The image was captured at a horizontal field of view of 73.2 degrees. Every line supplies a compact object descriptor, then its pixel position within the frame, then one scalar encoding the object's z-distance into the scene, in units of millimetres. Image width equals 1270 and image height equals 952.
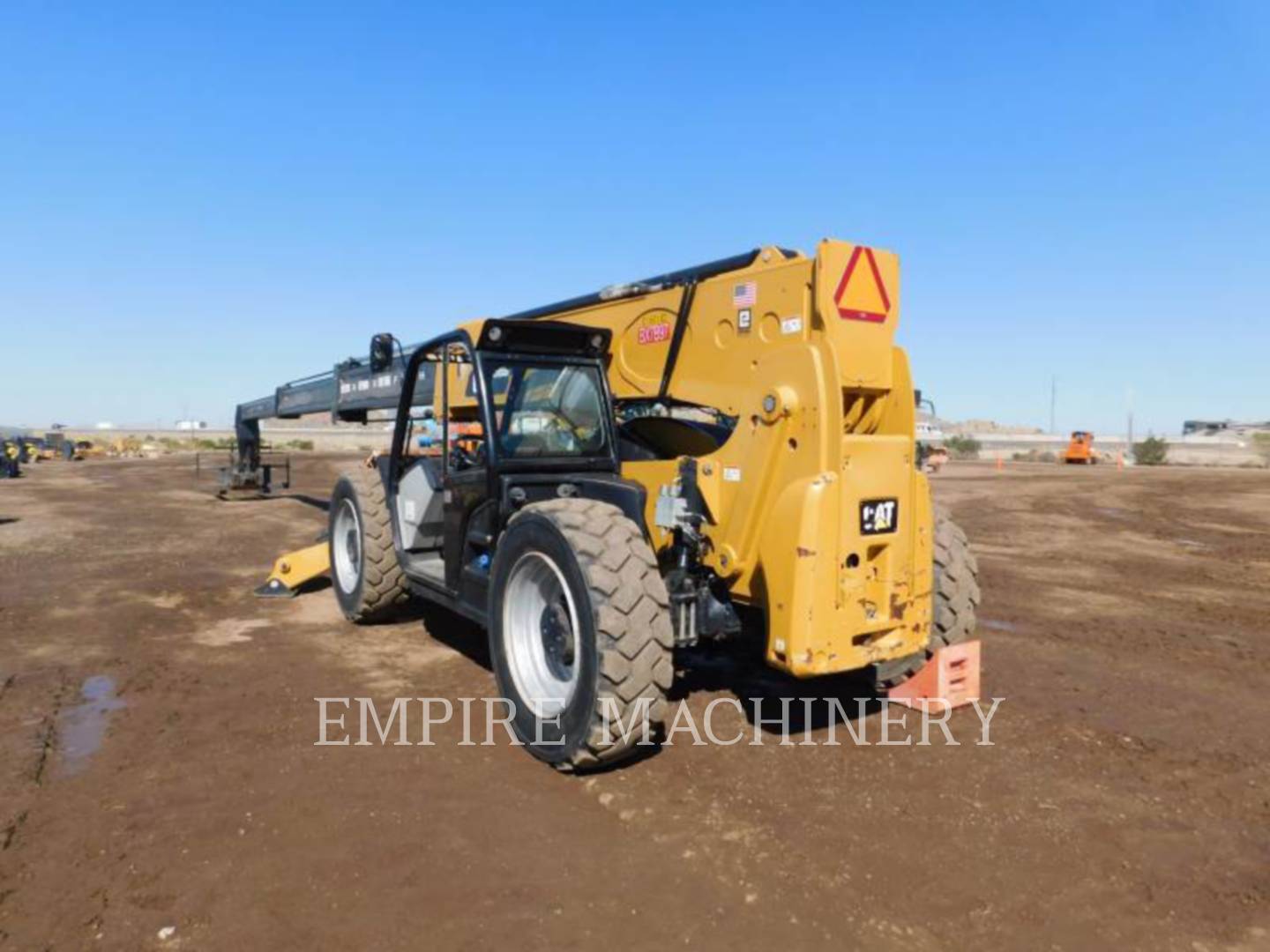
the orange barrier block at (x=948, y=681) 5152
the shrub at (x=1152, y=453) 48438
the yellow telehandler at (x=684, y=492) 4164
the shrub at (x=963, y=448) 58375
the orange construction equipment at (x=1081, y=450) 44844
